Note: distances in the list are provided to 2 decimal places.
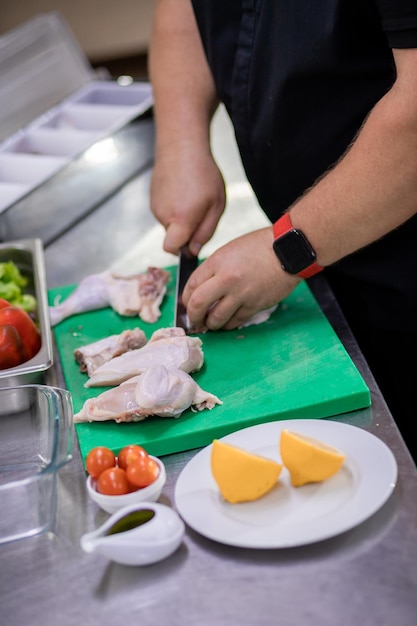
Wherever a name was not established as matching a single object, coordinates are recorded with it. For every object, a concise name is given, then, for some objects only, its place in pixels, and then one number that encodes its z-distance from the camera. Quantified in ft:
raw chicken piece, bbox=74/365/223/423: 4.54
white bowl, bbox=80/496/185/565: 3.58
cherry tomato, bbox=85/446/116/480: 4.05
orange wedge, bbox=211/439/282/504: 3.72
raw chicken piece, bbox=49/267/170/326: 5.91
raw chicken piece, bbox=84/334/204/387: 4.94
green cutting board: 4.53
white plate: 3.60
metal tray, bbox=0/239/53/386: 5.02
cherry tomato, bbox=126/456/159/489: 3.92
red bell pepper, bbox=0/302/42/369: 5.28
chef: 4.72
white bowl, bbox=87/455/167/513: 3.90
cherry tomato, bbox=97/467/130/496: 3.93
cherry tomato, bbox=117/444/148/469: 4.00
